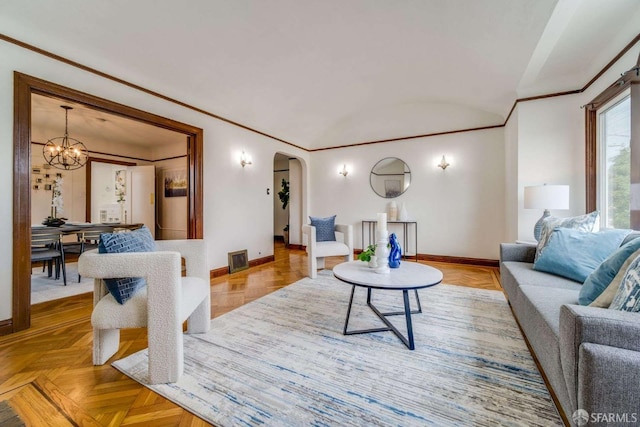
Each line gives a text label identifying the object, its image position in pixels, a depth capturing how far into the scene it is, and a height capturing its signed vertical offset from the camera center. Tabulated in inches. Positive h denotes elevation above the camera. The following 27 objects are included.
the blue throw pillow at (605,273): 50.5 -11.9
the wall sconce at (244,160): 173.4 +34.5
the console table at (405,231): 196.2 -13.8
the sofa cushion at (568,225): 85.4 -4.0
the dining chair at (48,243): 125.2 -17.0
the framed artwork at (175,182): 229.9 +26.4
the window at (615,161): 102.9 +21.4
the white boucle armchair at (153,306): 55.9 -21.3
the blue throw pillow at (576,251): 73.2 -11.1
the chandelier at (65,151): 169.6 +41.4
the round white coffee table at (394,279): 74.0 -20.0
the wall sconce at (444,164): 187.9 +34.5
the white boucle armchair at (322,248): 146.8 -20.1
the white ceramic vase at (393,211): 200.2 +1.2
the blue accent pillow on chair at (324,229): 166.1 -10.3
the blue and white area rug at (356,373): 50.4 -37.6
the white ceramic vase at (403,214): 193.5 -1.0
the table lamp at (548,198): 113.5 +6.3
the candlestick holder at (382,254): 88.2 -13.7
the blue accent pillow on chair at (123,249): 60.2 -8.8
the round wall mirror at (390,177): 201.8 +27.3
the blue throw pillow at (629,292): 39.9 -12.3
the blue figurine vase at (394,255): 93.3 -14.8
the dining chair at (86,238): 148.3 -15.8
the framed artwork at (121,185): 234.8 +24.1
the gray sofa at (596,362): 33.6 -20.7
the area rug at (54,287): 117.7 -36.8
